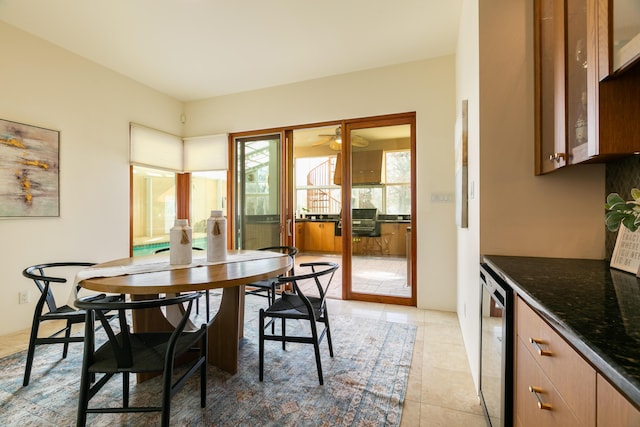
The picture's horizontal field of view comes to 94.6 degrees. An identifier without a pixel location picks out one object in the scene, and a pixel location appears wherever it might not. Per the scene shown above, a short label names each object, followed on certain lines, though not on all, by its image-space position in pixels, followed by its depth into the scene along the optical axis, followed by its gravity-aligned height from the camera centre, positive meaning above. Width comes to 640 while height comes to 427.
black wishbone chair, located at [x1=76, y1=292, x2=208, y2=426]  1.28 -0.68
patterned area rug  1.60 -1.11
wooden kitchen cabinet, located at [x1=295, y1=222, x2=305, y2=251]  7.20 -0.54
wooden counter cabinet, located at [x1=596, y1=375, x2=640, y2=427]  0.48 -0.35
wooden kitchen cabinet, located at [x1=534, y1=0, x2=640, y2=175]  1.03 +0.47
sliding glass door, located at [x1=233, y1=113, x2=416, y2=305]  3.71 +0.18
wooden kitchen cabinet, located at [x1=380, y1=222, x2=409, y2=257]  3.91 -0.34
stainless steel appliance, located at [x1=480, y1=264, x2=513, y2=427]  1.22 -0.64
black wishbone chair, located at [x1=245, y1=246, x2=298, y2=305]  2.54 -0.64
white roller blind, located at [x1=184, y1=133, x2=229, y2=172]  4.43 +0.92
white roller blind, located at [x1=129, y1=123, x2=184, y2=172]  3.93 +0.92
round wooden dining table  1.54 -0.37
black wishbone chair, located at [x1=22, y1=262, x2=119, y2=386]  1.85 -0.66
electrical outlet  2.86 -0.82
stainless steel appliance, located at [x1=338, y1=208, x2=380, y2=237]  3.85 -0.13
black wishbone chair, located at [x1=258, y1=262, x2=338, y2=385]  1.89 -0.67
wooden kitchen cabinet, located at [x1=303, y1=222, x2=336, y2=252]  7.01 -0.57
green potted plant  1.04 +0.00
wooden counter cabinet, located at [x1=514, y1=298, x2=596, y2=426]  0.65 -0.45
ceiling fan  3.84 +1.34
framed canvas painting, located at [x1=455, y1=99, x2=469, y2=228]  2.23 +0.36
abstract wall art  2.74 +0.42
